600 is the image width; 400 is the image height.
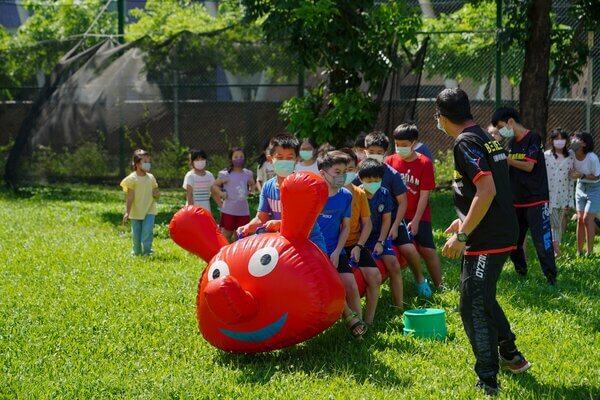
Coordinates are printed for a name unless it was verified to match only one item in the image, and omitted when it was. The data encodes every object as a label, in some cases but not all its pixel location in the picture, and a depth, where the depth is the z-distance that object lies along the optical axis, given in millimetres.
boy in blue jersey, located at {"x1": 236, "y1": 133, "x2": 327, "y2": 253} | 6703
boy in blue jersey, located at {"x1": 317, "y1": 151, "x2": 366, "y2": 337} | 6738
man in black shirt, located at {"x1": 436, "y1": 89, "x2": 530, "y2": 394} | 5191
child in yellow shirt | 10484
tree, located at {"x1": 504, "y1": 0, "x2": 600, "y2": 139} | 13578
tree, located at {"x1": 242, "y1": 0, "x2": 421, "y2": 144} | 13086
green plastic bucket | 6660
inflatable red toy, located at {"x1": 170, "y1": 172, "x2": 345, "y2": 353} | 5891
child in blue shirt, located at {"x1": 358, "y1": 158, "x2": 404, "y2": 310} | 7406
